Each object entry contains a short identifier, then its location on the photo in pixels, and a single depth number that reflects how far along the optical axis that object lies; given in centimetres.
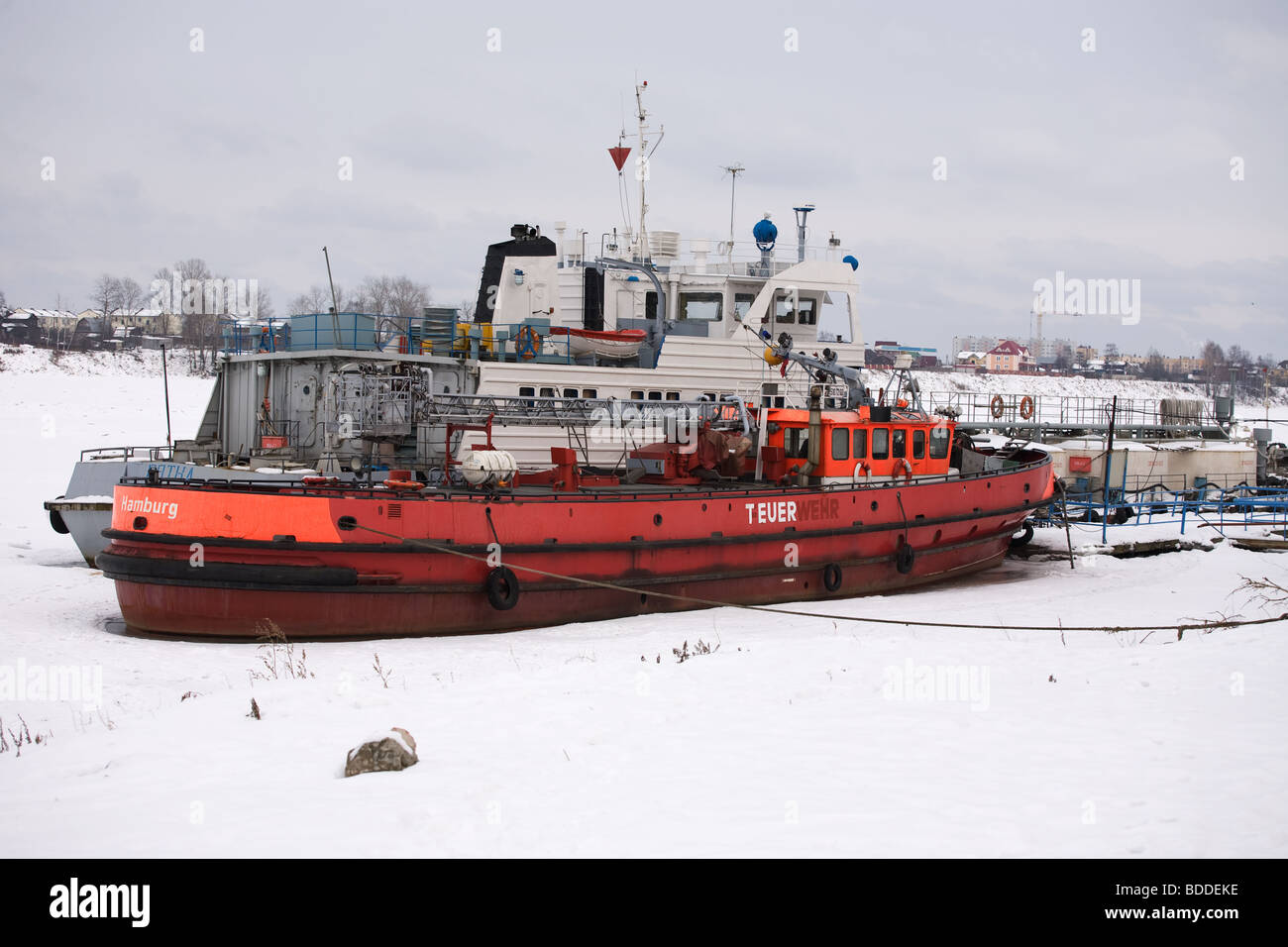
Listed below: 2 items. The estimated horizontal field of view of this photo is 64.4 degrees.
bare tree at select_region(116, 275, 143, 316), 7869
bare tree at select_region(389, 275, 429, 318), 5412
